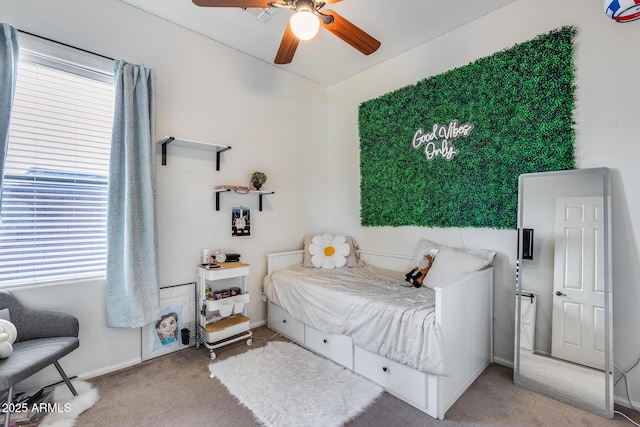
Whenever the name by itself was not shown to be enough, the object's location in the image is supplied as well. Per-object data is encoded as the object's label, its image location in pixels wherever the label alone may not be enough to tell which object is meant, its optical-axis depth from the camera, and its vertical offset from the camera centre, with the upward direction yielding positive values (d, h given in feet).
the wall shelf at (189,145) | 7.75 +1.98
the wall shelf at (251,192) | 8.92 +0.71
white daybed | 5.70 -3.33
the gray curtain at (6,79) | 5.83 +2.74
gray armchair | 5.16 -2.53
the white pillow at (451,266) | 7.24 -1.36
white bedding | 5.71 -2.28
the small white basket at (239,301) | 8.58 -2.62
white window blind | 6.31 +0.95
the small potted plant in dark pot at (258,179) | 9.66 +1.15
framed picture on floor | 7.88 -3.09
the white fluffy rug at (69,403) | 5.37 -3.82
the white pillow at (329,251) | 10.39 -1.37
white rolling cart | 8.03 -2.85
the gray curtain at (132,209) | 7.13 +0.13
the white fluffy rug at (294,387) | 5.62 -3.88
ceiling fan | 5.18 +3.75
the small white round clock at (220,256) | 8.78 -1.29
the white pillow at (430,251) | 7.76 -1.08
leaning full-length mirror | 6.05 -1.73
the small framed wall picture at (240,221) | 9.59 -0.25
